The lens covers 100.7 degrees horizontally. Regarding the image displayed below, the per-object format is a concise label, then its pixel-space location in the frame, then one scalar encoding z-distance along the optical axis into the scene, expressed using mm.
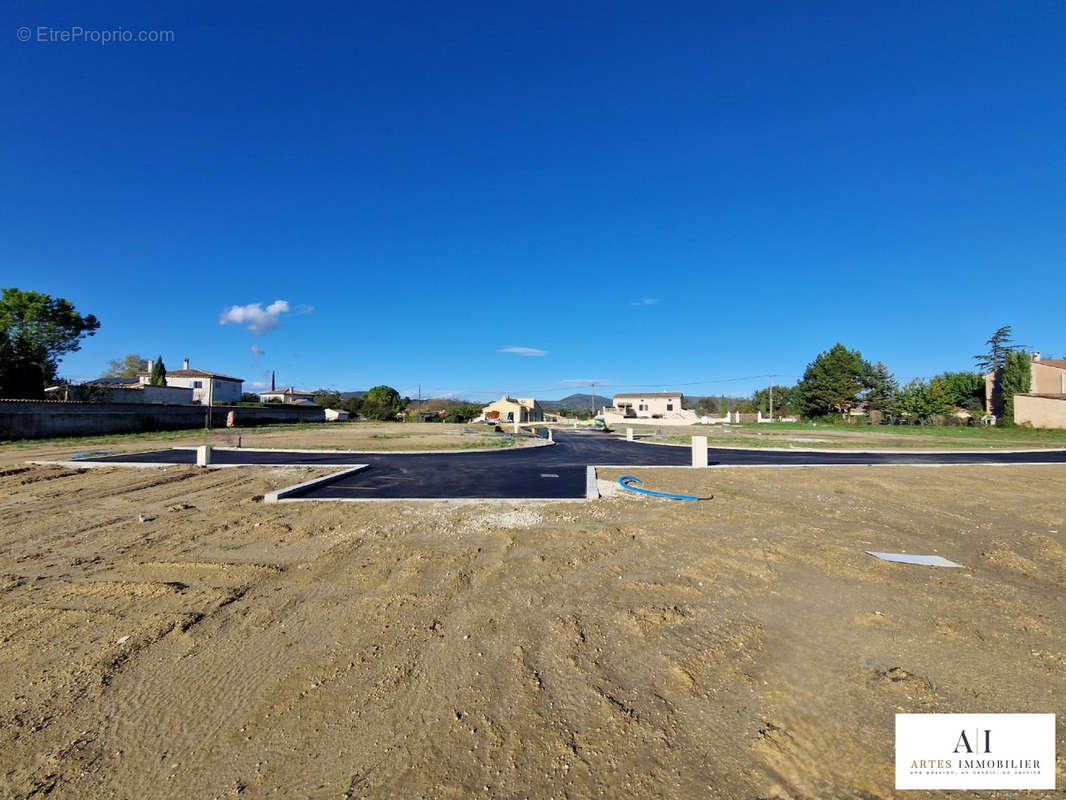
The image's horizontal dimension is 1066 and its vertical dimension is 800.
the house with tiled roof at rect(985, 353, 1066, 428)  33906
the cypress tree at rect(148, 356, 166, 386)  52531
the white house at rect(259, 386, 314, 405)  77938
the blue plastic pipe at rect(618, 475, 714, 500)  9465
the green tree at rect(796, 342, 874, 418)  54438
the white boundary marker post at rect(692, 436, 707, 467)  14180
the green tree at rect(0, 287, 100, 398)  30391
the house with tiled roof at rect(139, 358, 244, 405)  54344
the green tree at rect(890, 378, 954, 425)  48250
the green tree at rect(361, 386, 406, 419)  63250
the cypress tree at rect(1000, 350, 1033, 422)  39969
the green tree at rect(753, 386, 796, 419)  80875
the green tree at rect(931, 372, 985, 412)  49938
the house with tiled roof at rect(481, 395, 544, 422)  72050
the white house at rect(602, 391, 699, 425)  73938
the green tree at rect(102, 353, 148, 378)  63656
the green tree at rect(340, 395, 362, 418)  64338
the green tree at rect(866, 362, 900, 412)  54531
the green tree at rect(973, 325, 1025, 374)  56000
